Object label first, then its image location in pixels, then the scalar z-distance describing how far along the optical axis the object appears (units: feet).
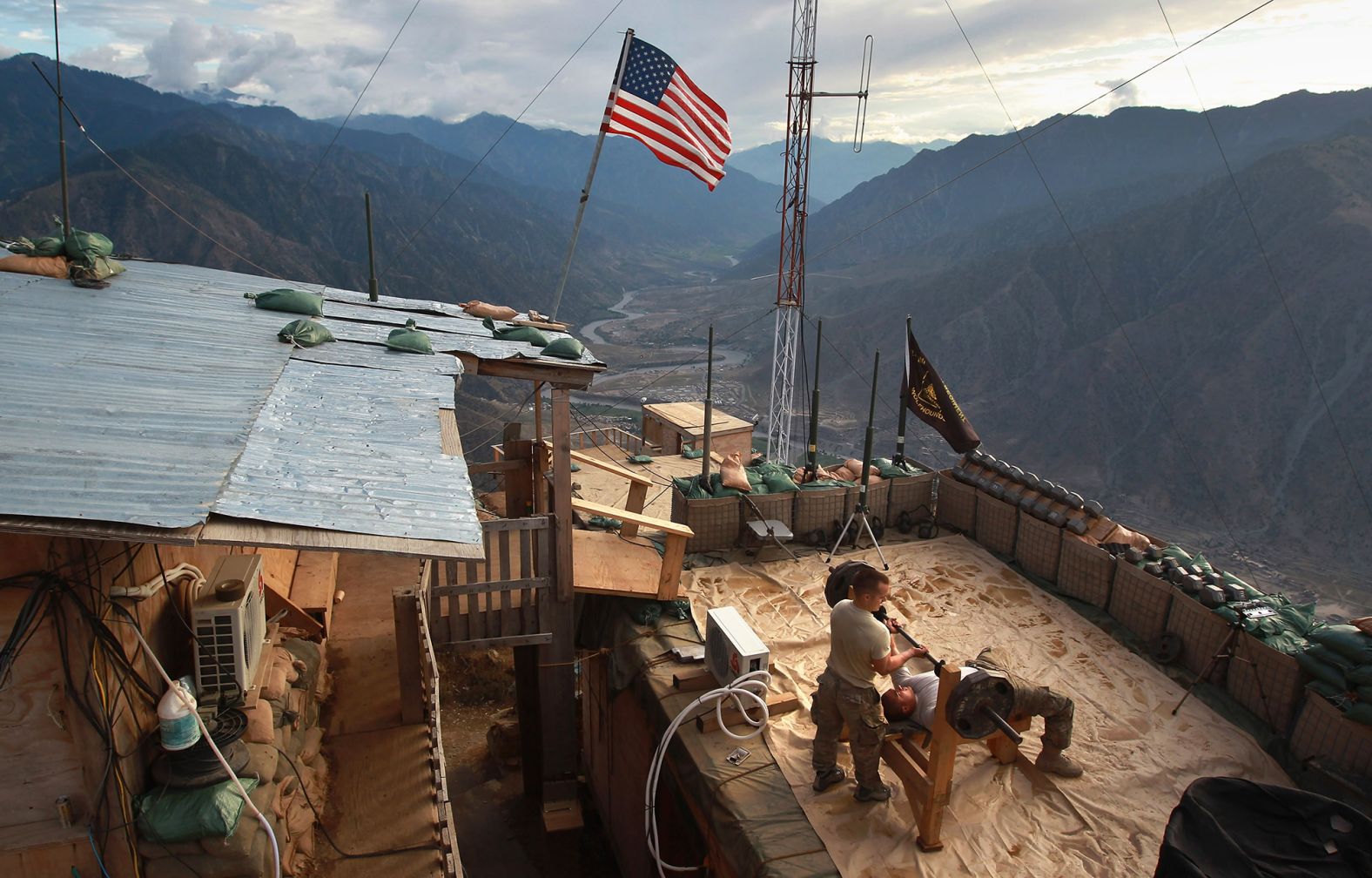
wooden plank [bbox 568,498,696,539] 28.98
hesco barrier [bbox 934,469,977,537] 40.27
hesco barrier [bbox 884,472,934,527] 41.34
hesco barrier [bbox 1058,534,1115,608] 32.01
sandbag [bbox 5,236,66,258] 29.50
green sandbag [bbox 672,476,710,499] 38.65
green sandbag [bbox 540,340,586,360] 27.20
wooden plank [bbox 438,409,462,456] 18.78
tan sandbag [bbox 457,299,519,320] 36.37
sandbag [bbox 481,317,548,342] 29.04
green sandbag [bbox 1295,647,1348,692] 22.91
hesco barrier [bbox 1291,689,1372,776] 21.81
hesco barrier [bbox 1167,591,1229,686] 27.02
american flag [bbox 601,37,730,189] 38.52
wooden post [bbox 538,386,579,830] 27.30
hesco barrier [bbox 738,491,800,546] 38.24
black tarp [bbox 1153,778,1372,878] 14.70
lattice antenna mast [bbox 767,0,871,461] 65.77
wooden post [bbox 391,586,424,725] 24.70
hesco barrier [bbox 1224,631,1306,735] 24.18
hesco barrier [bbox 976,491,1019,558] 37.62
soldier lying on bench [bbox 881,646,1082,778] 20.54
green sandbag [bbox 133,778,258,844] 15.26
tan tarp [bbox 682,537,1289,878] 20.12
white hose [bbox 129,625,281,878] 14.98
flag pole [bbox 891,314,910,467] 41.75
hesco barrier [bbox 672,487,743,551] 37.83
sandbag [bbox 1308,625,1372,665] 22.50
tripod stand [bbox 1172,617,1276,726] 26.30
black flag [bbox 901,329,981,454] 38.86
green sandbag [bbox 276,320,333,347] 24.31
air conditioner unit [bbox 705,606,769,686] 24.17
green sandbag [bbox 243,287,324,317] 29.22
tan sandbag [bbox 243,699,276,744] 18.29
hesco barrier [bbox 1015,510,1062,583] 34.76
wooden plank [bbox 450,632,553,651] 29.86
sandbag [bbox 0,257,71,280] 27.37
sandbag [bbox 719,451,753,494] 38.96
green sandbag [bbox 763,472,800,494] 39.78
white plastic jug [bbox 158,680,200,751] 15.42
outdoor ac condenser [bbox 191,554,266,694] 17.69
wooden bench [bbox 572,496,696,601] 29.09
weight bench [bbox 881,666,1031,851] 18.84
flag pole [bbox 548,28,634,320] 37.70
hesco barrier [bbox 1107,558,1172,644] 29.45
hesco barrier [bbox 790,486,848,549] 39.40
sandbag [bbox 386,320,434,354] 25.70
